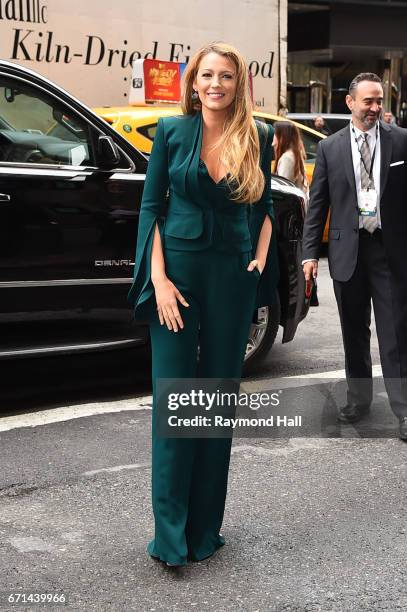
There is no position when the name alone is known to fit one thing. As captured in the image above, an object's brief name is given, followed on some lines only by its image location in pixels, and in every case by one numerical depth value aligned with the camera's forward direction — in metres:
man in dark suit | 5.36
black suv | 5.63
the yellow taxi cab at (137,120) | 10.08
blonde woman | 3.57
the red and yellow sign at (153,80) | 12.93
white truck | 13.59
